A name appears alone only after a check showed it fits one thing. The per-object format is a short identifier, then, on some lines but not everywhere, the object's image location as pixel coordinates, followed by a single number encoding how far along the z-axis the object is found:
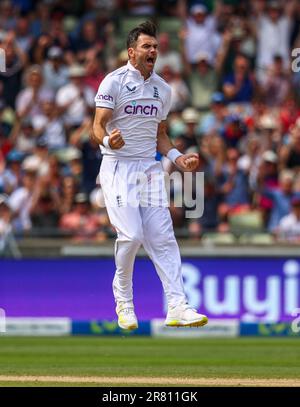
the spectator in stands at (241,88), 18.53
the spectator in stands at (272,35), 19.23
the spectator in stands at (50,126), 18.28
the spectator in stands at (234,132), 17.66
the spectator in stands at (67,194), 16.91
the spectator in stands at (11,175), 17.27
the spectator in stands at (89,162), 17.44
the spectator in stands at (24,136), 18.17
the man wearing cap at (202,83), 19.30
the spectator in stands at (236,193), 16.77
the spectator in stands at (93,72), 18.73
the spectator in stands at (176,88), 18.48
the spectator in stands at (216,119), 17.91
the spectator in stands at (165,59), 18.92
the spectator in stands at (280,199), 16.45
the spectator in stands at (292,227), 16.09
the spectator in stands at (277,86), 18.52
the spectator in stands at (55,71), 19.06
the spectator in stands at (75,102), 18.55
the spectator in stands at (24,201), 17.02
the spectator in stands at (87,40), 19.70
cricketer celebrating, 9.91
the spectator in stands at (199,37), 19.38
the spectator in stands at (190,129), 17.38
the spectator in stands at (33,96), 18.69
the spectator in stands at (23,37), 19.50
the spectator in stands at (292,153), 17.22
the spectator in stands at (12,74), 19.16
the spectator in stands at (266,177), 16.70
